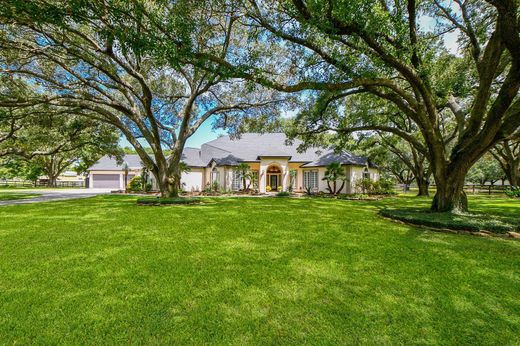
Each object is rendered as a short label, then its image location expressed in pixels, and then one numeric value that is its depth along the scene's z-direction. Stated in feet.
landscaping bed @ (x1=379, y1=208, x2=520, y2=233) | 23.65
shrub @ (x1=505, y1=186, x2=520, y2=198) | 67.56
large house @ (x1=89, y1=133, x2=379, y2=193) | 82.79
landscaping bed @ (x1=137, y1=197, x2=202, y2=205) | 45.32
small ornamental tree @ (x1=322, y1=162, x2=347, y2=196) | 73.36
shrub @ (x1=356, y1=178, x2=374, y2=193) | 75.10
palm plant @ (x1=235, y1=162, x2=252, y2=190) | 77.97
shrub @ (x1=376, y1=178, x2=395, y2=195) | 76.59
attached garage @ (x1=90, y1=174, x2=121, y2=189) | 121.60
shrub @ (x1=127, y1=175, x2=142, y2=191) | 85.40
